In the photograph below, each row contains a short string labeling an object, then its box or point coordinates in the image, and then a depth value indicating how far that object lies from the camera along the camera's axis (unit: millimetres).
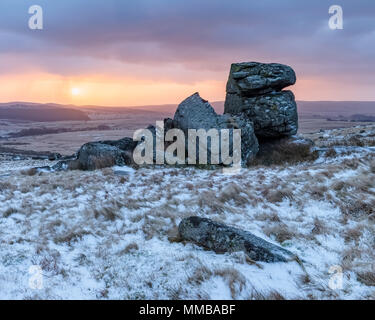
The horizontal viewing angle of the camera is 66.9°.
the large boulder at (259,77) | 19859
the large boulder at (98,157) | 17594
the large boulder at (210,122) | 18016
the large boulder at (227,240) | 5852
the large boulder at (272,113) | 19875
